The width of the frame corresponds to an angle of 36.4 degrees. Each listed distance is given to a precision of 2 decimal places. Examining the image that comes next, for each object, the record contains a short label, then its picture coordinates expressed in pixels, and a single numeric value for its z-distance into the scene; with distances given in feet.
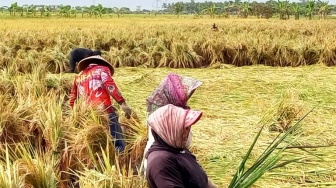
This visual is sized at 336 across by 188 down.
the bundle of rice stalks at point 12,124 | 14.14
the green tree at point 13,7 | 247.70
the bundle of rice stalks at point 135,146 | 13.57
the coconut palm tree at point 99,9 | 254.06
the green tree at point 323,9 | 204.83
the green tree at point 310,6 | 194.00
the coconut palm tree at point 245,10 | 244.83
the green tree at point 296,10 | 208.74
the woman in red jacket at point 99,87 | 14.56
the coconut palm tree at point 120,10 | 327.08
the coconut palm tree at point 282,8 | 211.41
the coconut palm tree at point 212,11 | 243.44
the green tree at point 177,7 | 284.26
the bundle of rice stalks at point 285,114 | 17.20
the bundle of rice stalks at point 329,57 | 34.99
